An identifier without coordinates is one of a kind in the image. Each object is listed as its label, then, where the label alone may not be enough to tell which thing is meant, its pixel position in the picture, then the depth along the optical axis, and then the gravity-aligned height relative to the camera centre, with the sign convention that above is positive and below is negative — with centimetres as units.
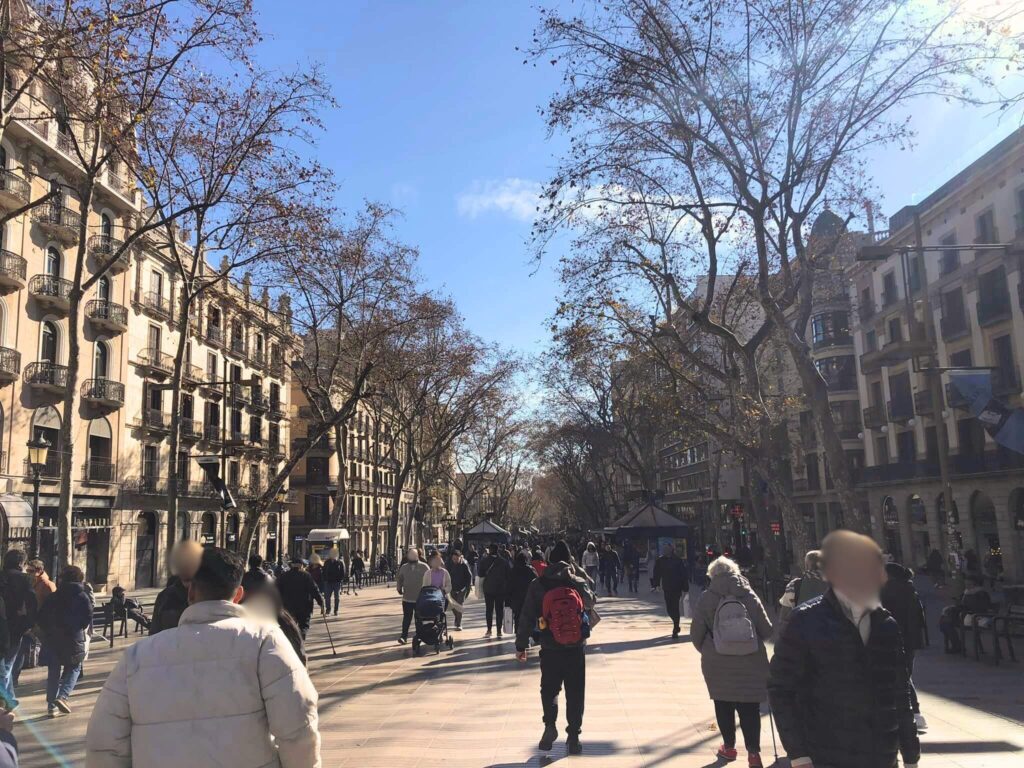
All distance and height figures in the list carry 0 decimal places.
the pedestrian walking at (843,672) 339 -74
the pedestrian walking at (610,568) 2634 -207
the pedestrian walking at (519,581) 1252 -111
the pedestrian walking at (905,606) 686 -96
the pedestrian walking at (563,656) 672 -122
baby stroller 1278 -163
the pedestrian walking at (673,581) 1446 -139
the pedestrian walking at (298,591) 1045 -92
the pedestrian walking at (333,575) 2012 -143
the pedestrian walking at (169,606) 690 -69
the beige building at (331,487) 5900 +230
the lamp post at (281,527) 4589 -47
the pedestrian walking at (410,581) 1350 -111
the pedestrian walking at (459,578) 1658 -138
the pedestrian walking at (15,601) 883 -75
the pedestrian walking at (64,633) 891 -112
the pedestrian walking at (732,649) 613 -113
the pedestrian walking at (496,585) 1453 -132
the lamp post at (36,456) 1700 +156
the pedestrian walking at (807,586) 709 -79
